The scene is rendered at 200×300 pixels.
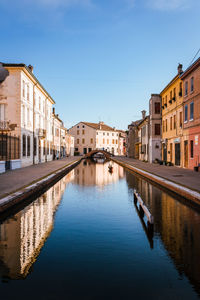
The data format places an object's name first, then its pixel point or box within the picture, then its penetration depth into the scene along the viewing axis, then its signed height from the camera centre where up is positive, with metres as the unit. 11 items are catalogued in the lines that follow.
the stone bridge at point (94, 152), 78.19 -0.15
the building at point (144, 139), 46.96 +2.55
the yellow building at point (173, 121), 31.45 +3.84
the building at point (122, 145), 112.07 +3.06
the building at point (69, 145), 77.40 +2.46
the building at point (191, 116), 25.47 +3.49
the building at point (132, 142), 65.75 +2.83
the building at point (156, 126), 41.62 +3.86
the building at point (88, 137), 96.62 +5.61
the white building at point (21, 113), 27.80 +4.07
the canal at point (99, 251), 4.63 -2.10
